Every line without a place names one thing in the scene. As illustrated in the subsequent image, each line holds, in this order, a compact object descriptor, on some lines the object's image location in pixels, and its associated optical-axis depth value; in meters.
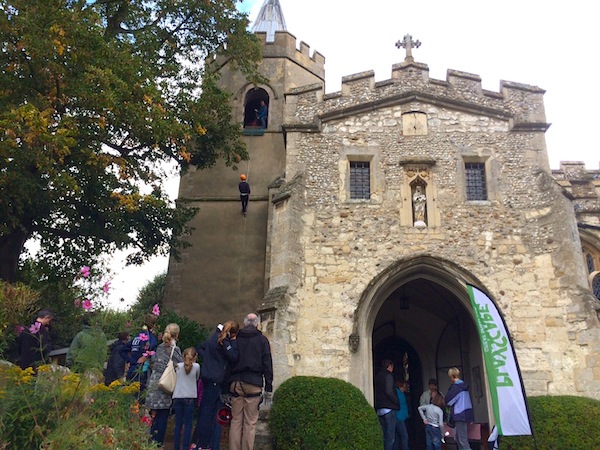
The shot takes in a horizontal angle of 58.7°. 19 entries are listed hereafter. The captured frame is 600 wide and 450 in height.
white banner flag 7.55
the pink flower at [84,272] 6.08
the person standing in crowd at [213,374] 6.45
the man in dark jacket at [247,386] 6.41
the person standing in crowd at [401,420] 9.21
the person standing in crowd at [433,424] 8.79
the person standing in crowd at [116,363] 7.32
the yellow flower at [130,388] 5.02
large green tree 9.17
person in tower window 17.39
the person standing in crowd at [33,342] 6.51
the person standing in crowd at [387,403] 8.88
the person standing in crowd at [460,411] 8.42
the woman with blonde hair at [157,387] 6.69
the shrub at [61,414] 4.41
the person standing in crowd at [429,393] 9.43
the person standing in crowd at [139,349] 7.29
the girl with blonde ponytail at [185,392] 6.67
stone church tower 9.76
